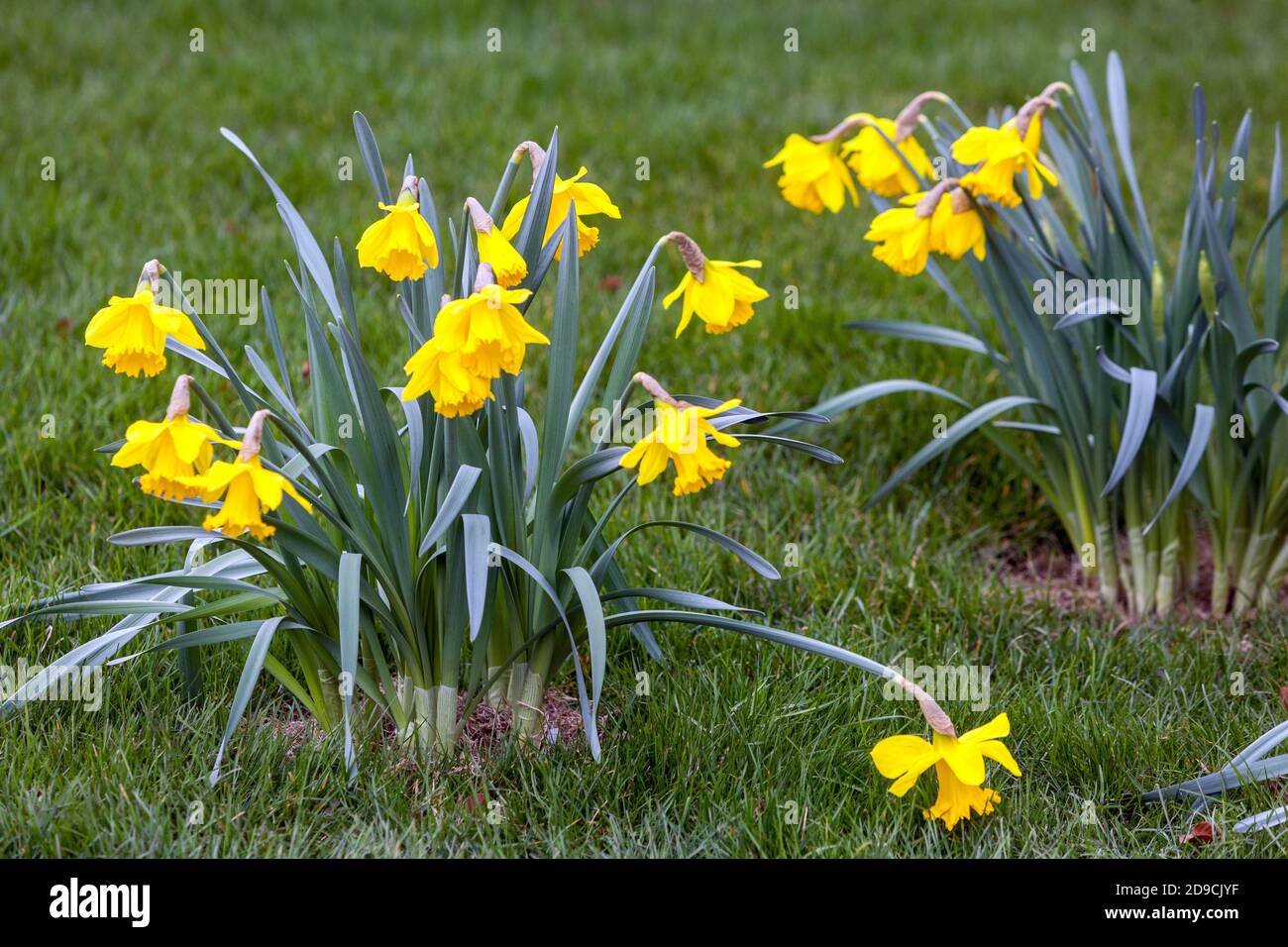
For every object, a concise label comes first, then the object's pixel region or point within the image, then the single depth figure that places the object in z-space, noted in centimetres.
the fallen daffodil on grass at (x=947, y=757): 196
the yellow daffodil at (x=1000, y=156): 237
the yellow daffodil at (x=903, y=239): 237
